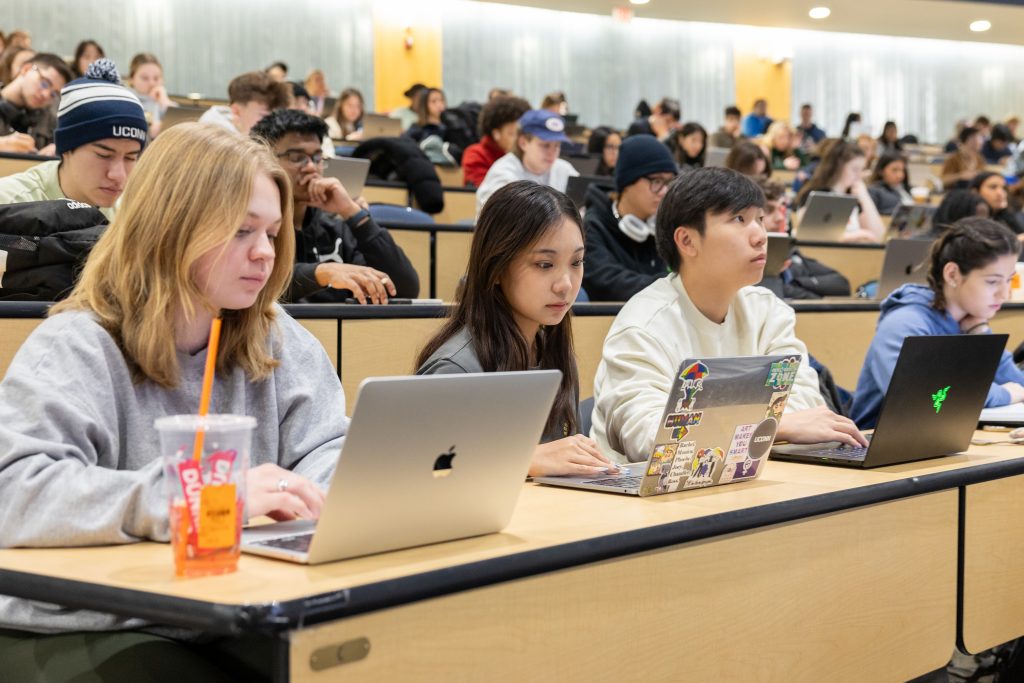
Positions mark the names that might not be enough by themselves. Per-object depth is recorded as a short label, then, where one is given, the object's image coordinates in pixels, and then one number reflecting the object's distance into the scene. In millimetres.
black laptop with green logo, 1868
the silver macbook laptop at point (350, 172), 4441
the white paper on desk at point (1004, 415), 2490
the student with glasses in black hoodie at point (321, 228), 3053
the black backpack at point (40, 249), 2336
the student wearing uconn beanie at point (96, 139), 2713
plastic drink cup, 1119
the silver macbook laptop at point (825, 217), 5777
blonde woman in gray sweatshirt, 1285
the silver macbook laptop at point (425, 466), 1160
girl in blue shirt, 2924
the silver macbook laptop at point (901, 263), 4352
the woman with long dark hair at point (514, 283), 2051
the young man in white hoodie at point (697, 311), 2252
